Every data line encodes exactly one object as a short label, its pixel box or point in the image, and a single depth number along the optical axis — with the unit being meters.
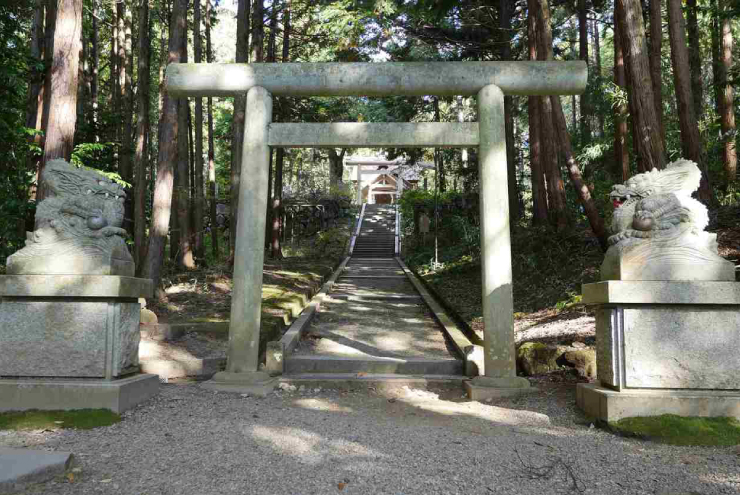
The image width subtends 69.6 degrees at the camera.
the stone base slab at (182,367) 6.27
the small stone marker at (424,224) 21.61
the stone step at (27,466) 2.78
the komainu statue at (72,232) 4.39
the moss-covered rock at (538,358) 6.12
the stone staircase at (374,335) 6.43
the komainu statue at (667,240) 4.14
